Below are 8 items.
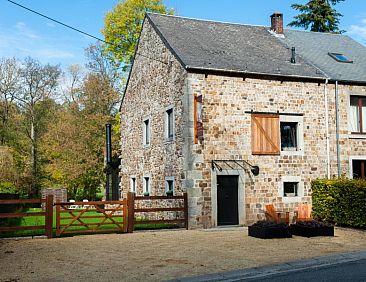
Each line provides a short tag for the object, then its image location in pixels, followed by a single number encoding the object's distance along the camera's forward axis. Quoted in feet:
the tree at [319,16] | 117.29
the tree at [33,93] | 114.32
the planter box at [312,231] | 42.83
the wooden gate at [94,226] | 43.08
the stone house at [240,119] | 51.75
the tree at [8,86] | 107.53
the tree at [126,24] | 98.84
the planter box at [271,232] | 41.50
